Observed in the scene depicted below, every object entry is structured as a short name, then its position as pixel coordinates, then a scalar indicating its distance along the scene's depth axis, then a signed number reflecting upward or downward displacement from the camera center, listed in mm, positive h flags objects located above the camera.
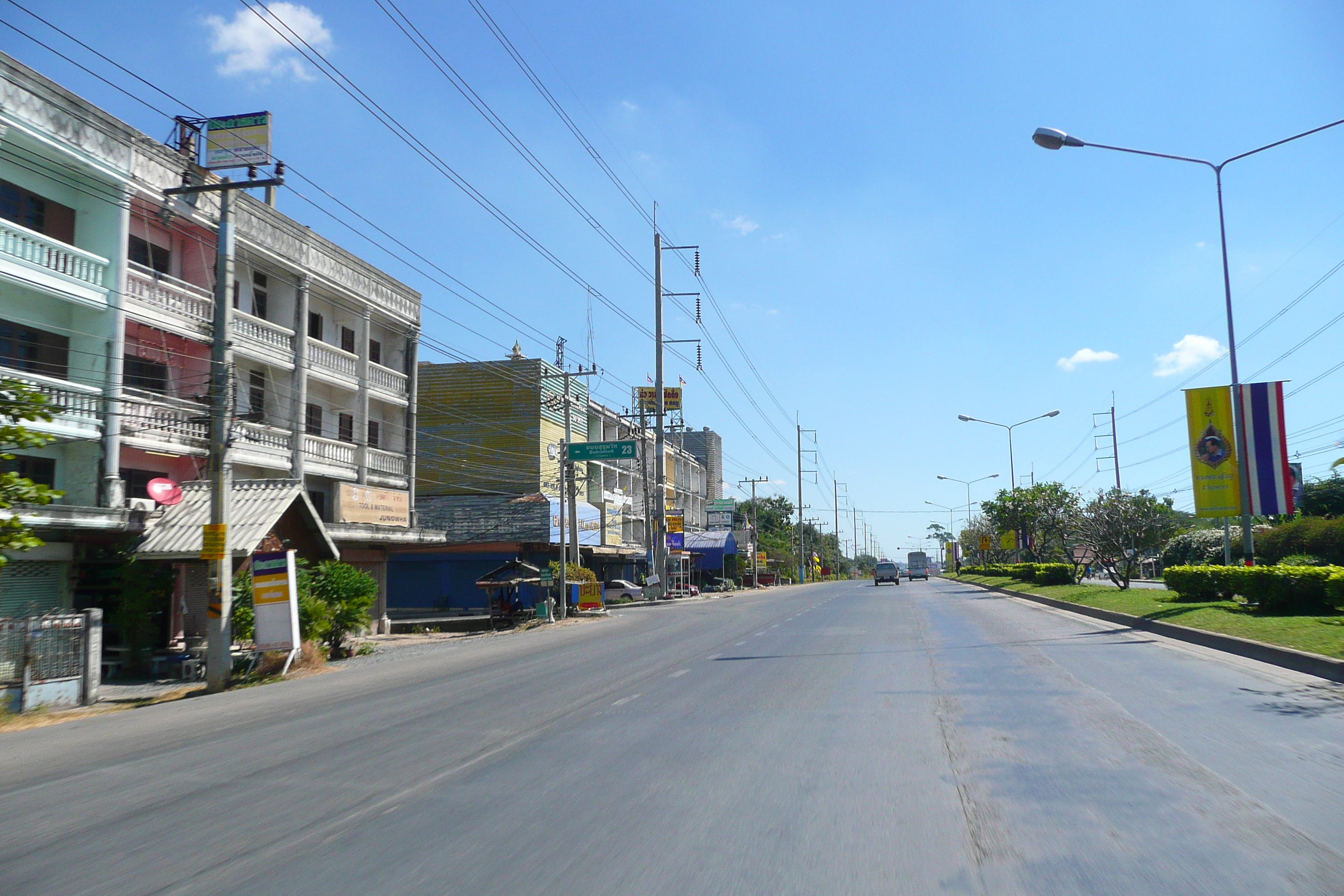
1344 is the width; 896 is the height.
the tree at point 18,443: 11766 +1461
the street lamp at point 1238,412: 21328 +2979
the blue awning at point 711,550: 73562 -147
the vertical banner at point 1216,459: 22281 +1925
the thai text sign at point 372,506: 28859 +1495
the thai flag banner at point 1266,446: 21984 +2197
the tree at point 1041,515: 46938 +1607
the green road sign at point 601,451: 34938 +3682
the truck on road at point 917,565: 101500 -2144
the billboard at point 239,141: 19656 +9204
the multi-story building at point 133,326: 19062 +5467
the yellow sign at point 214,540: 16297 +246
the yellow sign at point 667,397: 70000 +11940
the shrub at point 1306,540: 41906 -47
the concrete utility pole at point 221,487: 16312 +1181
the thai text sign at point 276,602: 17531 -895
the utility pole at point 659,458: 47531 +4661
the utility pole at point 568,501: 34406 +1931
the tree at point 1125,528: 32562 +480
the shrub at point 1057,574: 43281 -1450
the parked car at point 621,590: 52125 -2298
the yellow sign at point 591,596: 38250 -1905
